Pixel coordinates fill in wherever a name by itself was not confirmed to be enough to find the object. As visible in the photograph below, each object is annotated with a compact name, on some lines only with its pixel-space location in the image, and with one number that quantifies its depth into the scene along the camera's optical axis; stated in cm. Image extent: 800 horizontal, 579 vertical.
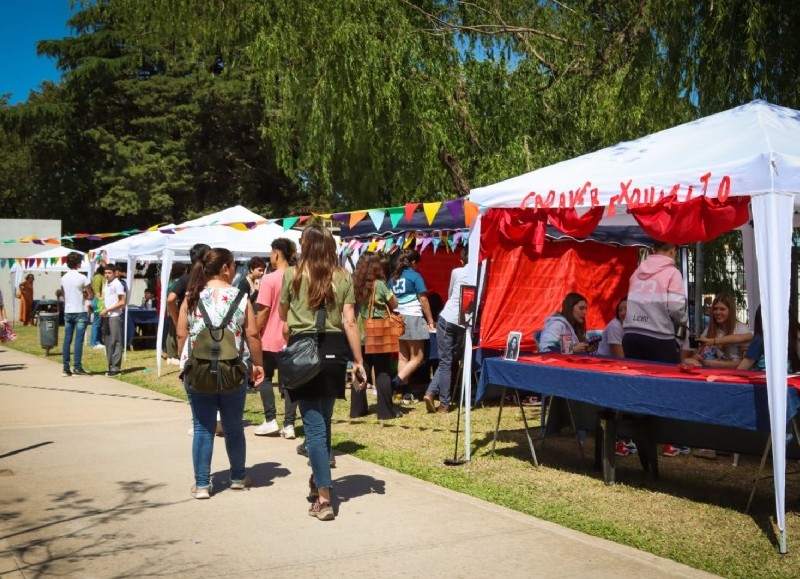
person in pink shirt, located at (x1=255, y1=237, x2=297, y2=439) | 804
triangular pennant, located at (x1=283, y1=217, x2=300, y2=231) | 1438
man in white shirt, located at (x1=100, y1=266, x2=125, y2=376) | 1583
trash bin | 2027
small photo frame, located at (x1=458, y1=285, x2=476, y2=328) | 799
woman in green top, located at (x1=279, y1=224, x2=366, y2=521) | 609
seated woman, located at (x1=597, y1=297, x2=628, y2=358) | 912
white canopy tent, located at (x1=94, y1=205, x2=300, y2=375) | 1552
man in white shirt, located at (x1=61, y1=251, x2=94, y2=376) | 1522
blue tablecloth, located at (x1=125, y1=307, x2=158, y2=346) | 2088
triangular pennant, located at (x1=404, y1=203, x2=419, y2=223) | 1107
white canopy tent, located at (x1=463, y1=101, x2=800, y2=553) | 576
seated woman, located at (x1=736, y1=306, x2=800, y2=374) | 680
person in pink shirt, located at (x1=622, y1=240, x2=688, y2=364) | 782
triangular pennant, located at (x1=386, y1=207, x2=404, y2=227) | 1142
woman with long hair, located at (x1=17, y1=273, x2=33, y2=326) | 3428
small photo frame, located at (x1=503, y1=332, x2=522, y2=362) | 812
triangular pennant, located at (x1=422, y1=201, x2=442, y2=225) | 1092
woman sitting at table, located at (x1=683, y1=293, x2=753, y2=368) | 917
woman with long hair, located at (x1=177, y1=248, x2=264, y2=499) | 661
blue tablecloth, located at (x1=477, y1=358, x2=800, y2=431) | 607
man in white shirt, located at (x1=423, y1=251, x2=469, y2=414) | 1116
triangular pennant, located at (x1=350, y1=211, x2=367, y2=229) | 1252
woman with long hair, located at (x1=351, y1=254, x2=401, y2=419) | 1087
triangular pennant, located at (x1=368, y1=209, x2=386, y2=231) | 1185
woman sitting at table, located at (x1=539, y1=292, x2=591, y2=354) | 901
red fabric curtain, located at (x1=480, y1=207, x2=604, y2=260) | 825
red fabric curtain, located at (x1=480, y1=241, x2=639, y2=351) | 988
